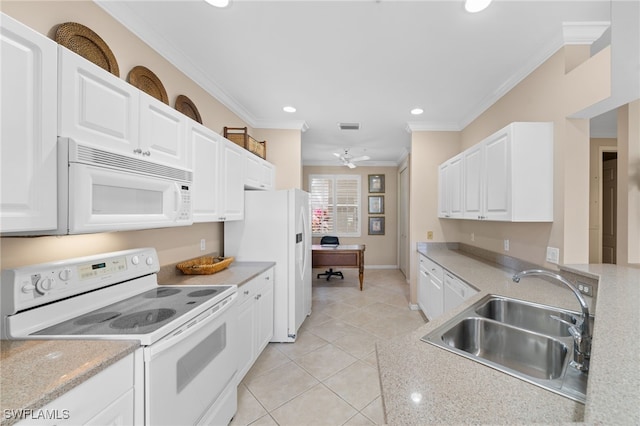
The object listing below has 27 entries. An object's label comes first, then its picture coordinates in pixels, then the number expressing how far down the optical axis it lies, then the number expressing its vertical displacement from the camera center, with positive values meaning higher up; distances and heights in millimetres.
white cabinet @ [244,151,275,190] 2923 +483
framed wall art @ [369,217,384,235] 6672 -351
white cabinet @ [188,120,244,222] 2070 +311
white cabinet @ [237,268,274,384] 2182 -993
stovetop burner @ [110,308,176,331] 1235 -541
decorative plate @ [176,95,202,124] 2305 +949
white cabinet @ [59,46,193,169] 1139 +505
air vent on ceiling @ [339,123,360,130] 3953 +1325
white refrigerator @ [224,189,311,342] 2896 -328
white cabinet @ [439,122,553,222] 2100 +329
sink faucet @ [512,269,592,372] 1031 -511
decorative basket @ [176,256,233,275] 2291 -492
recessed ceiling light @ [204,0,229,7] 1586 +1271
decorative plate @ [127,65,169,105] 1834 +955
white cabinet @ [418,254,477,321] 2377 -819
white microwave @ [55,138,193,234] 1101 +98
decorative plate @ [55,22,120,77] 1394 +957
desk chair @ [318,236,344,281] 6297 -695
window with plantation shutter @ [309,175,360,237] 6727 +233
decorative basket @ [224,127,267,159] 3025 +871
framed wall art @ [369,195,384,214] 6691 +209
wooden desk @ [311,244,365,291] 4875 -852
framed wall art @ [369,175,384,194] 6707 +744
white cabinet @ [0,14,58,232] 937 +310
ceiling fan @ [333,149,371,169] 4845 +1007
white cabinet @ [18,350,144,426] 813 -666
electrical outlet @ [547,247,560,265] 2033 -330
